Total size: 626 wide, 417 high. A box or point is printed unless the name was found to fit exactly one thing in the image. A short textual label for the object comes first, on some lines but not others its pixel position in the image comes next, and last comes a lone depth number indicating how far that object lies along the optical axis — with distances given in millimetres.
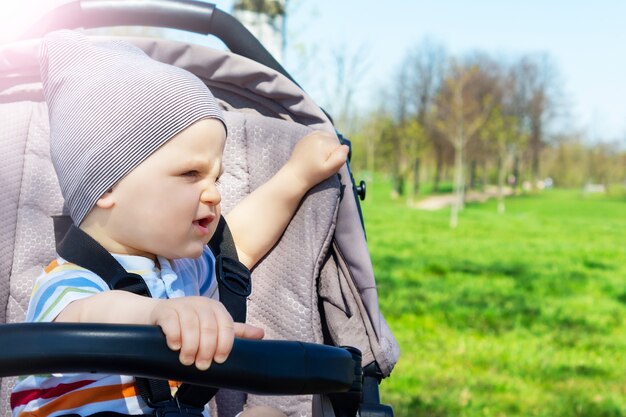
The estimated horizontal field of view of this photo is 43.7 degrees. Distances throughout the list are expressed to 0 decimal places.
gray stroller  1644
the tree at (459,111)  20703
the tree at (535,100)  41531
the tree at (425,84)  37781
